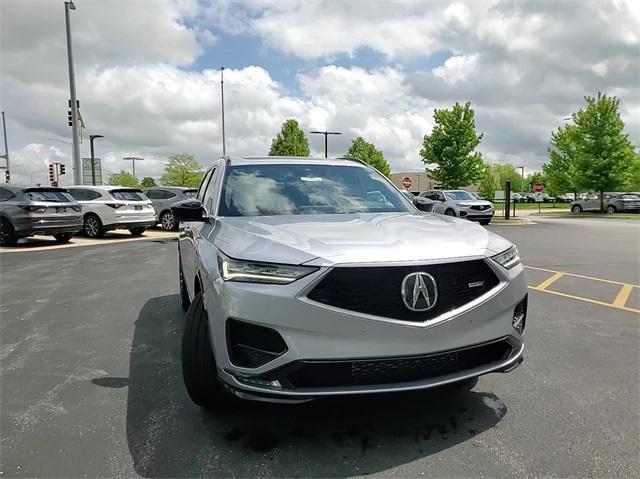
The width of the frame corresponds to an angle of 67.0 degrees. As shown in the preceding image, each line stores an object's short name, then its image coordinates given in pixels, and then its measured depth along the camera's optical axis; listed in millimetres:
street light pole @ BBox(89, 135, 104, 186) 32500
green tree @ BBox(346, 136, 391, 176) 58438
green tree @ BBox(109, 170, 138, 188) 86812
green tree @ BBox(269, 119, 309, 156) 50781
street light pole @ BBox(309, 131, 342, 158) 40750
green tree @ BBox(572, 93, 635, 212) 34969
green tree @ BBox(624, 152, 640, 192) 35350
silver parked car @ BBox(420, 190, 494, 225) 22662
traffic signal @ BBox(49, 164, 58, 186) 33688
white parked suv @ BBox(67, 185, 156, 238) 15391
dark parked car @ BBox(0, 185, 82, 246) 12336
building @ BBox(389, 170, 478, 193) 106138
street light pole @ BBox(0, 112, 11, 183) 52662
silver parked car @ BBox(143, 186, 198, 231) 18672
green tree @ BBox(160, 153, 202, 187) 62594
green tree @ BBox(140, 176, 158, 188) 107438
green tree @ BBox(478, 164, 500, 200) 87125
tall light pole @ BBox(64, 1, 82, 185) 20009
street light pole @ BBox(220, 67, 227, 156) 40175
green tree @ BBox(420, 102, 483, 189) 32656
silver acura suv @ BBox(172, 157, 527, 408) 2430
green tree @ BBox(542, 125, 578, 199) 42625
